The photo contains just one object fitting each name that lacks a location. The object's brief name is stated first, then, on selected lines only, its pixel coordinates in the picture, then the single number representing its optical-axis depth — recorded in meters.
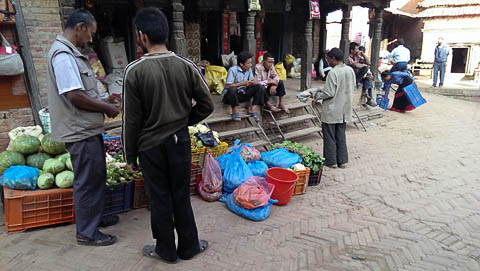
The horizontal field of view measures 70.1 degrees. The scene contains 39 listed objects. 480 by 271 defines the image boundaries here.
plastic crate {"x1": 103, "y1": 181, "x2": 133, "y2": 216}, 3.80
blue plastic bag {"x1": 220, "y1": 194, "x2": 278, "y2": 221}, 3.92
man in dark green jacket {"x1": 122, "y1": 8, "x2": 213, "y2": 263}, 2.53
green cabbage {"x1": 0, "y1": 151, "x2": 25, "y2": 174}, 3.65
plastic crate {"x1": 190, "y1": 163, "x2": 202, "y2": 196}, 4.50
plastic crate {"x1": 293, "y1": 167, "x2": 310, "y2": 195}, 4.68
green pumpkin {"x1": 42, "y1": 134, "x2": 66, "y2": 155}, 3.80
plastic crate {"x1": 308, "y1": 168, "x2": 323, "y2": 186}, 5.05
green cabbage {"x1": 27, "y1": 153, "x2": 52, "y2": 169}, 3.77
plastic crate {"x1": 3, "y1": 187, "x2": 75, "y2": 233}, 3.43
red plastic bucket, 4.25
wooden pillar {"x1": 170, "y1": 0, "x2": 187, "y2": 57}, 6.04
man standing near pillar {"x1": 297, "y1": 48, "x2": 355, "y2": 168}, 5.38
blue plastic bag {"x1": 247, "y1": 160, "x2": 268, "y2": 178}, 4.73
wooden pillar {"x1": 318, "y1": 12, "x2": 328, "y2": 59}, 12.56
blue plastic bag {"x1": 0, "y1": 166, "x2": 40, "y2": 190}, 3.43
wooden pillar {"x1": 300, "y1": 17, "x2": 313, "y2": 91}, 8.62
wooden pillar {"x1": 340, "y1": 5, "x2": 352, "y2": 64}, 9.52
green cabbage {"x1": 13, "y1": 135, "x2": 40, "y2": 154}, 3.79
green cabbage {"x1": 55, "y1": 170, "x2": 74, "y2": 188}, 3.56
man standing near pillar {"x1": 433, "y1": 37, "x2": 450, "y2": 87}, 13.68
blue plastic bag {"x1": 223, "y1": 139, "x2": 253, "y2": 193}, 4.38
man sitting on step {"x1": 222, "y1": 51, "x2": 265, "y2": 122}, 6.42
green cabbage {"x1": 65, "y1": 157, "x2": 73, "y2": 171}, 3.69
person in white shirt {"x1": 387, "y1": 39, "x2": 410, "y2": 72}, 10.01
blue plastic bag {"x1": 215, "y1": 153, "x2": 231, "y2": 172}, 4.75
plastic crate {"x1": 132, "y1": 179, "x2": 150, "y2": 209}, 4.00
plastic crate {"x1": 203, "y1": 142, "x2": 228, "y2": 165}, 5.06
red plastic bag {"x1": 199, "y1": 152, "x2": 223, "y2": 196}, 4.36
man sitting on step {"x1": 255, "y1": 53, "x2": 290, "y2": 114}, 6.84
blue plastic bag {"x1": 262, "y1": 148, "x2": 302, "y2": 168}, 4.85
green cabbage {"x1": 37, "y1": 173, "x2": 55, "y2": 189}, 3.52
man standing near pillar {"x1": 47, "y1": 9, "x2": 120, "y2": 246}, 2.93
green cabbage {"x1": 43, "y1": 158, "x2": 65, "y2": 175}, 3.61
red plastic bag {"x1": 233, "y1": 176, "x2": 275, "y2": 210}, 3.91
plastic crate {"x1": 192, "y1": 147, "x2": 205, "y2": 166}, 4.71
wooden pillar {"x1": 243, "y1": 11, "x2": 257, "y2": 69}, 7.41
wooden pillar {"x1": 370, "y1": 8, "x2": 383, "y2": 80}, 10.74
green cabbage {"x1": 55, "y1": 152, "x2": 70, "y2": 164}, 3.71
